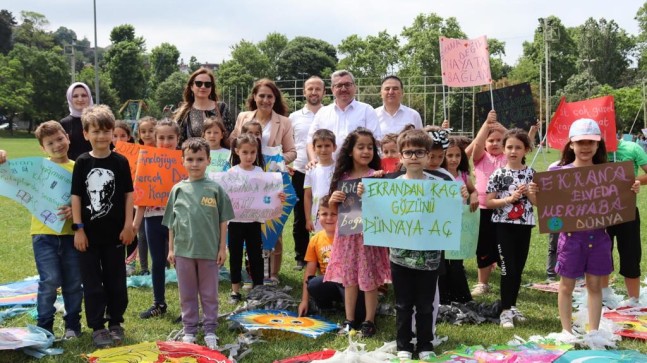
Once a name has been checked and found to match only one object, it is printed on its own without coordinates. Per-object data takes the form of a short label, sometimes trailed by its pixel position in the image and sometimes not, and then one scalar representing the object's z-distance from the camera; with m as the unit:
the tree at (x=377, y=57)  69.44
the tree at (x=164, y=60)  98.19
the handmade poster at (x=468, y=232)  6.36
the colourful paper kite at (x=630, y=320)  5.30
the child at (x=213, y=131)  6.87
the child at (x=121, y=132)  7.54
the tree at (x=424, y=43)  61.25
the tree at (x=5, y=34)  94.44
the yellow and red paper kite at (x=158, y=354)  4.52
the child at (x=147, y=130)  7.29
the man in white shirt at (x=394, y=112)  7.16
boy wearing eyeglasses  4.77
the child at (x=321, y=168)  6.30
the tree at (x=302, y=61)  91.56
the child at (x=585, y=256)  5.02
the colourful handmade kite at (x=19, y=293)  6.37
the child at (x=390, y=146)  6.45
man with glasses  7.01
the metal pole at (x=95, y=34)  40.05
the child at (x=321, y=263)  5.95
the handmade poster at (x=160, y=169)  6.27
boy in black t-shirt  5.20
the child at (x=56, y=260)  5.27
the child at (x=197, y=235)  5.21
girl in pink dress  5.41
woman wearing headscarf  6.26
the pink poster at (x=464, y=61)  8.38
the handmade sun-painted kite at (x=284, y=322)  5.35
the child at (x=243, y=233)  6.58
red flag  6.68
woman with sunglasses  7.06
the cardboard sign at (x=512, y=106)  8.01
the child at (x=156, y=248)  6.11
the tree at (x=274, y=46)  94.44
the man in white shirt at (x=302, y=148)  7.85
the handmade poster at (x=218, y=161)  6.91
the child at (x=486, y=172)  6.91
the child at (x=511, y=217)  5.71
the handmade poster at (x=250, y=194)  6.59
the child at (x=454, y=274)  6.35
